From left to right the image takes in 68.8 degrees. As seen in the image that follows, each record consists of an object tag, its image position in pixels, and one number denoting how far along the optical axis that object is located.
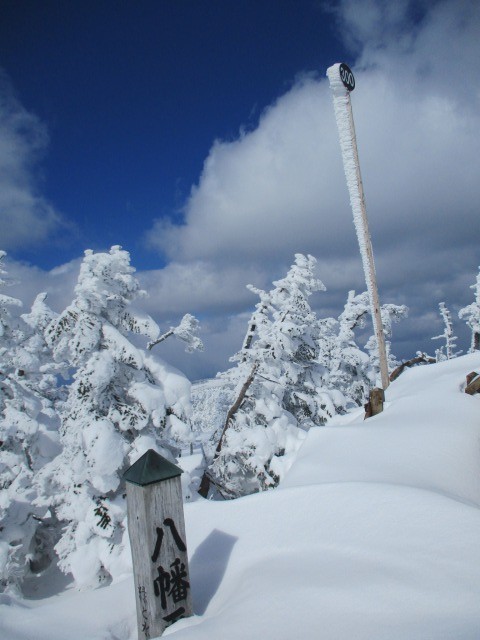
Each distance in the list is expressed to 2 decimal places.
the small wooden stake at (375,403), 6.69
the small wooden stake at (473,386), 5.99
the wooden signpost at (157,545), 3.20
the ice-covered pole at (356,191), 7.74
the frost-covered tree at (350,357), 19.39
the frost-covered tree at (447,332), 32.43
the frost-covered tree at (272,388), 10.65
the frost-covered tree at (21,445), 10.95
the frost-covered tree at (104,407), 8.73
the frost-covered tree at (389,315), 17.57
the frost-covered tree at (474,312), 25.67
